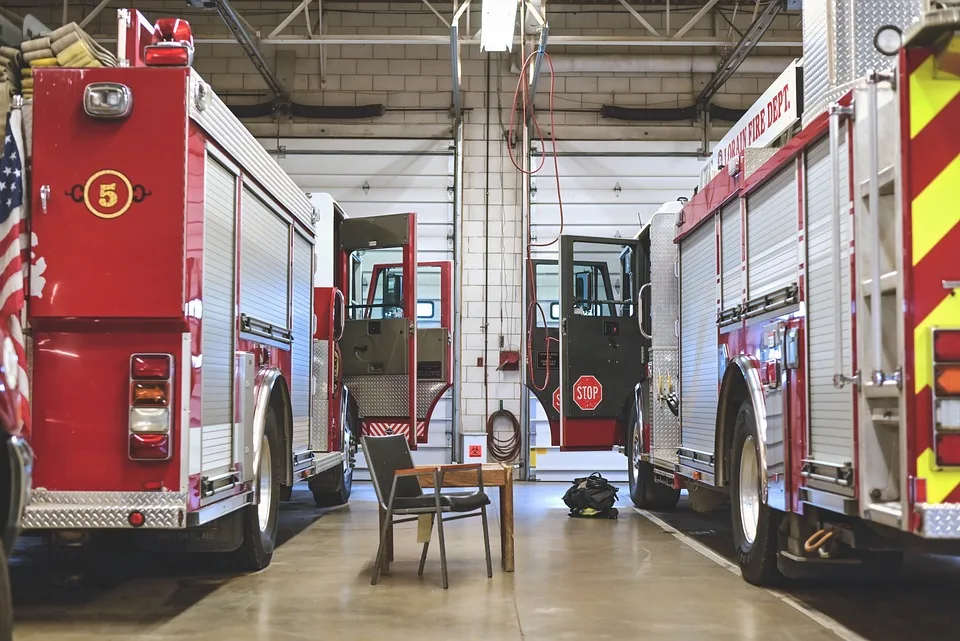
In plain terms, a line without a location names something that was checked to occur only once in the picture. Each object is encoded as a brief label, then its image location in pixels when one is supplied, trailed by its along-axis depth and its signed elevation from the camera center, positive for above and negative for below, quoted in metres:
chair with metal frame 5.69 -0.69
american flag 4.35 +0.62
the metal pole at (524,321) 13.14 +0.75
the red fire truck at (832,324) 3.52 +0.24
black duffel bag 8.99 -1.11
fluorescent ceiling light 9.23 +3.35
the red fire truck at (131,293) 4.42 +0.39
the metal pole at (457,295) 13.23 +1.11
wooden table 5.93 -0.63
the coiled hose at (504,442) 13.06 -0.85
